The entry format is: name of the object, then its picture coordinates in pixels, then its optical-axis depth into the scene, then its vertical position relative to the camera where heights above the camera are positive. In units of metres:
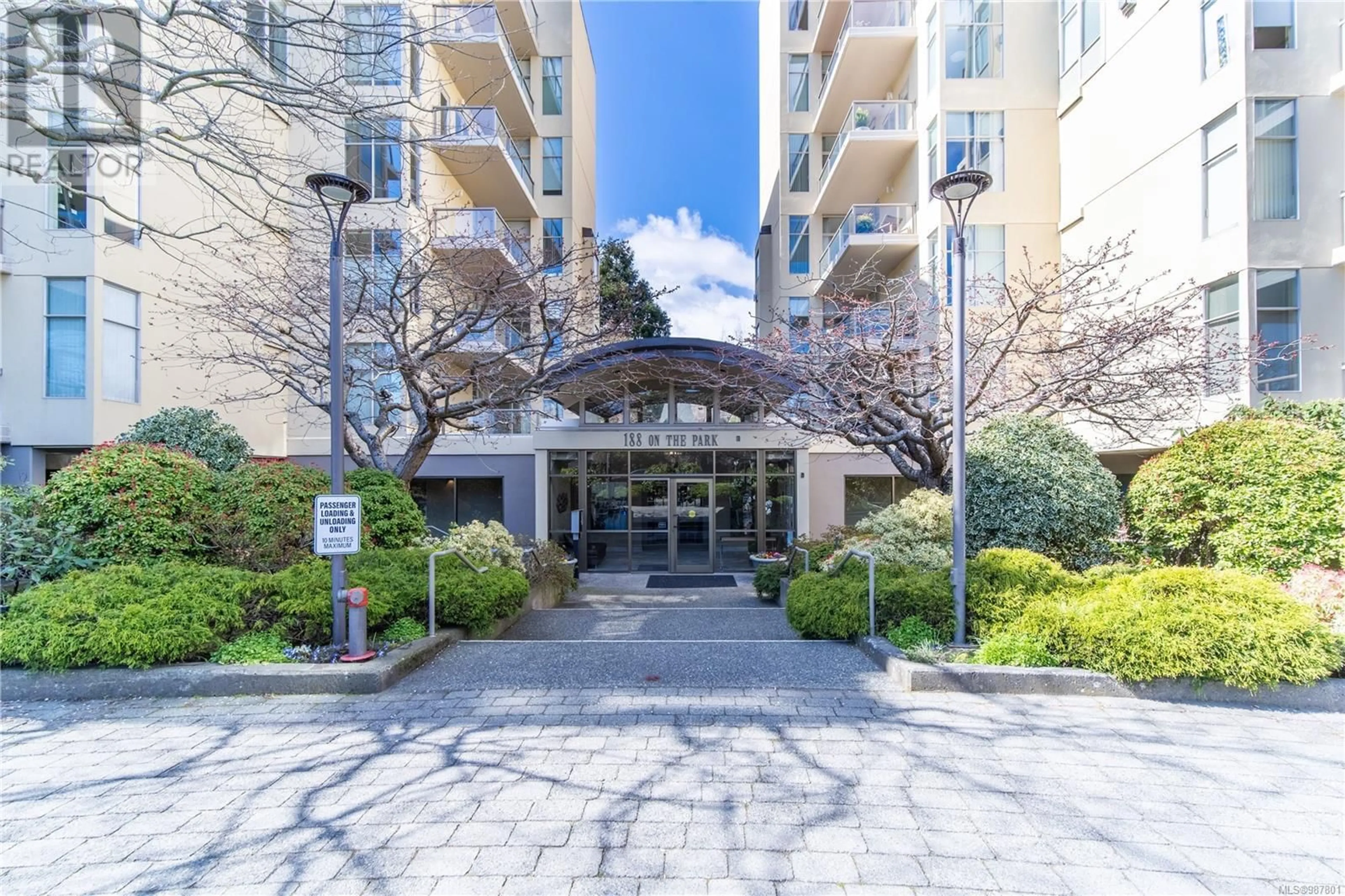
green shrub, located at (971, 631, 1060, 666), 4.89 -1.65
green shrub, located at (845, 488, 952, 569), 7.28 -1.03
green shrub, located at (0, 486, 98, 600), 5.75 -0.93
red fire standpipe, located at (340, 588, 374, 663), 5.09 -1.52
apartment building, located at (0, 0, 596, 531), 10.81 +3.71
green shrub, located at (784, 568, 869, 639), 6.09 -1.64
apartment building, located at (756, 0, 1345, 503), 9.60 +6.57
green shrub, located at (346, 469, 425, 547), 8.05 -0.79
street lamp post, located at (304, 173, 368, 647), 5.39 +1.17
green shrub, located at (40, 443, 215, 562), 6.16 -0.56
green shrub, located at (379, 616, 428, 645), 5.78 -1.75
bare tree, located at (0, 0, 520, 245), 4.96 +3.49
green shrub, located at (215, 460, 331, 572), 6.74 -0.75
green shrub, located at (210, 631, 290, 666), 5.01 -1.68
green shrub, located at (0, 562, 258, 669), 4.59 -1.34
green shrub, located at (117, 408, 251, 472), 9.40 +0.28
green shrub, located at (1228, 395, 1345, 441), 8.02 +0.57
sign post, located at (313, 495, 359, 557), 5.23 -0.64
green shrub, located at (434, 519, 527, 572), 8.33 -1.30
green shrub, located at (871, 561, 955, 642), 5.78 -1.44
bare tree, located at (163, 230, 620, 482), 9.54 +2.23
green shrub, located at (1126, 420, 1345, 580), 6.15 -0.50
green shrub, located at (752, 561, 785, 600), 10.27 -2.18
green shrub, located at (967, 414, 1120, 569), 7.14 -0.54
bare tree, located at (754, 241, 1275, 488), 8.34 +1.28
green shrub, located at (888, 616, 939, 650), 5.57 -1.71
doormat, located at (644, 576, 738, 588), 12.88 -2.82
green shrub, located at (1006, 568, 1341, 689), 4.40 -1.37
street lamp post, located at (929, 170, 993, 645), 5.49 +0.72
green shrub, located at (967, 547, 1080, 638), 5.50 -1.25
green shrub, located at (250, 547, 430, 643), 5.46 -1.36
